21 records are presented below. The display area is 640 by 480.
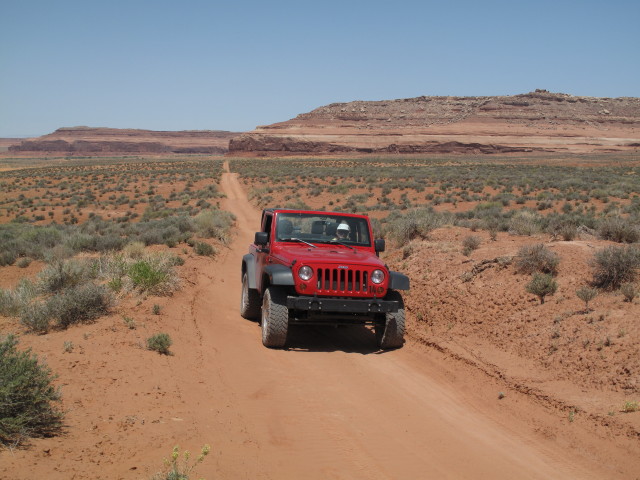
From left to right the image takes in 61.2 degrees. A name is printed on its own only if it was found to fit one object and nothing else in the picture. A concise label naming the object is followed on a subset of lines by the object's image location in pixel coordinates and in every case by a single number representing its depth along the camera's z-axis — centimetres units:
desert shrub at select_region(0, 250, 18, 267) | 1384
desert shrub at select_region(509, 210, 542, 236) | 1321
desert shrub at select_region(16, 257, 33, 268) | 1364
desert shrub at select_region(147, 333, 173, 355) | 717
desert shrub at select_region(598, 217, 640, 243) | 1124
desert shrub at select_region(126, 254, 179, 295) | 993
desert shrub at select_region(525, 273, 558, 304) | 860
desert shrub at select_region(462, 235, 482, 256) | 1204
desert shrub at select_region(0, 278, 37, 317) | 864
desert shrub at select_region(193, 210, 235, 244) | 1880
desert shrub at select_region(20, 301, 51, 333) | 767
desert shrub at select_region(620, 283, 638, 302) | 763
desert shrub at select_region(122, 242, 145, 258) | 1334
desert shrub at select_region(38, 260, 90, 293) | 982
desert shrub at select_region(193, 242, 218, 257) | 1557
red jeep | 741
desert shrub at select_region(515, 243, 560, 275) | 929
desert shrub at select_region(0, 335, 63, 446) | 432
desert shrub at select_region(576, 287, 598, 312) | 787
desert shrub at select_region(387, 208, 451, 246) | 1509
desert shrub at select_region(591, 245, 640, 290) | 822
